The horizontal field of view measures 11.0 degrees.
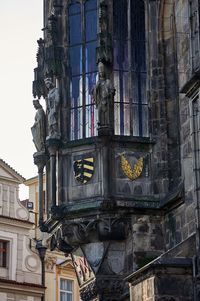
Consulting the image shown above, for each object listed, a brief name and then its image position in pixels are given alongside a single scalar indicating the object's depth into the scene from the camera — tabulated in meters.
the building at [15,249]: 36.25
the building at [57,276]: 37.84
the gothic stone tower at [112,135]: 18.45
